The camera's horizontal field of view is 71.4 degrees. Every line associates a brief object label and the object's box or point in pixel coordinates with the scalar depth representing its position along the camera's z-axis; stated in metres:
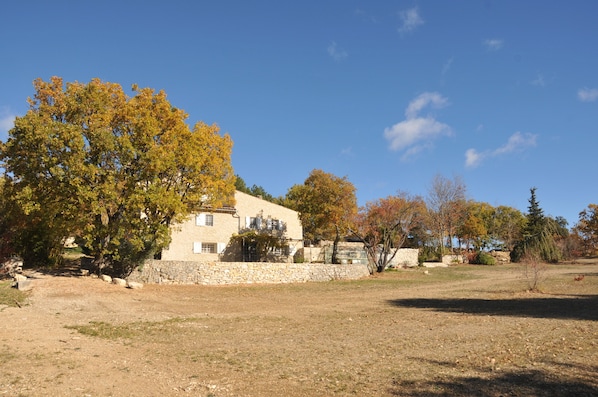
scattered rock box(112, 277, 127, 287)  24.16
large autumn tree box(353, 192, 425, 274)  40.69
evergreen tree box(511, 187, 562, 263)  54.34
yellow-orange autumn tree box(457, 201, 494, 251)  66.18
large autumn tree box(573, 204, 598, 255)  66.81
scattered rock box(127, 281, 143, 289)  23.84
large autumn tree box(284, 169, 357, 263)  40.41
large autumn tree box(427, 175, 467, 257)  63.62
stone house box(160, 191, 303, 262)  35.78
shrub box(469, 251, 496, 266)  56.26
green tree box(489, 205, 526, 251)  74.00
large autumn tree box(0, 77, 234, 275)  22.33
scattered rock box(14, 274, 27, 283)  21.87
